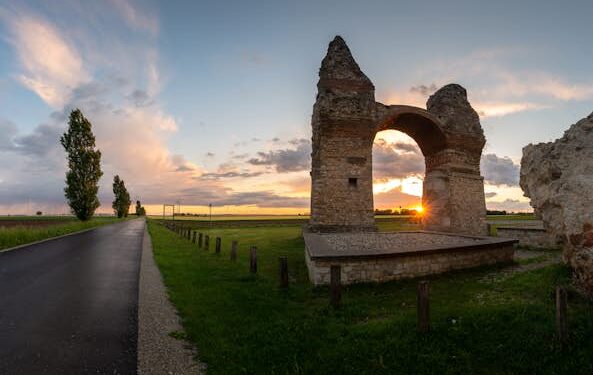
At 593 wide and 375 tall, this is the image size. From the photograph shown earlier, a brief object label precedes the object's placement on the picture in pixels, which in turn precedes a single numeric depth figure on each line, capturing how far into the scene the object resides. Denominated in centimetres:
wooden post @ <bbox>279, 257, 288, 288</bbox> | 968
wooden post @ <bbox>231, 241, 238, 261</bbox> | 1475
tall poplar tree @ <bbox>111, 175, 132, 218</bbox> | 8144
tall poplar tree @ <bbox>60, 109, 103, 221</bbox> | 3762
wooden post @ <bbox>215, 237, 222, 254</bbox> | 1727
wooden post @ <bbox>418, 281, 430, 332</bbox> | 585
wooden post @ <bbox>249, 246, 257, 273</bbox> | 1155
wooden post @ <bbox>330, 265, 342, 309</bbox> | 767
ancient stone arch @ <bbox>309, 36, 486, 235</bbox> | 2011
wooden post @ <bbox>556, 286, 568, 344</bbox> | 519
